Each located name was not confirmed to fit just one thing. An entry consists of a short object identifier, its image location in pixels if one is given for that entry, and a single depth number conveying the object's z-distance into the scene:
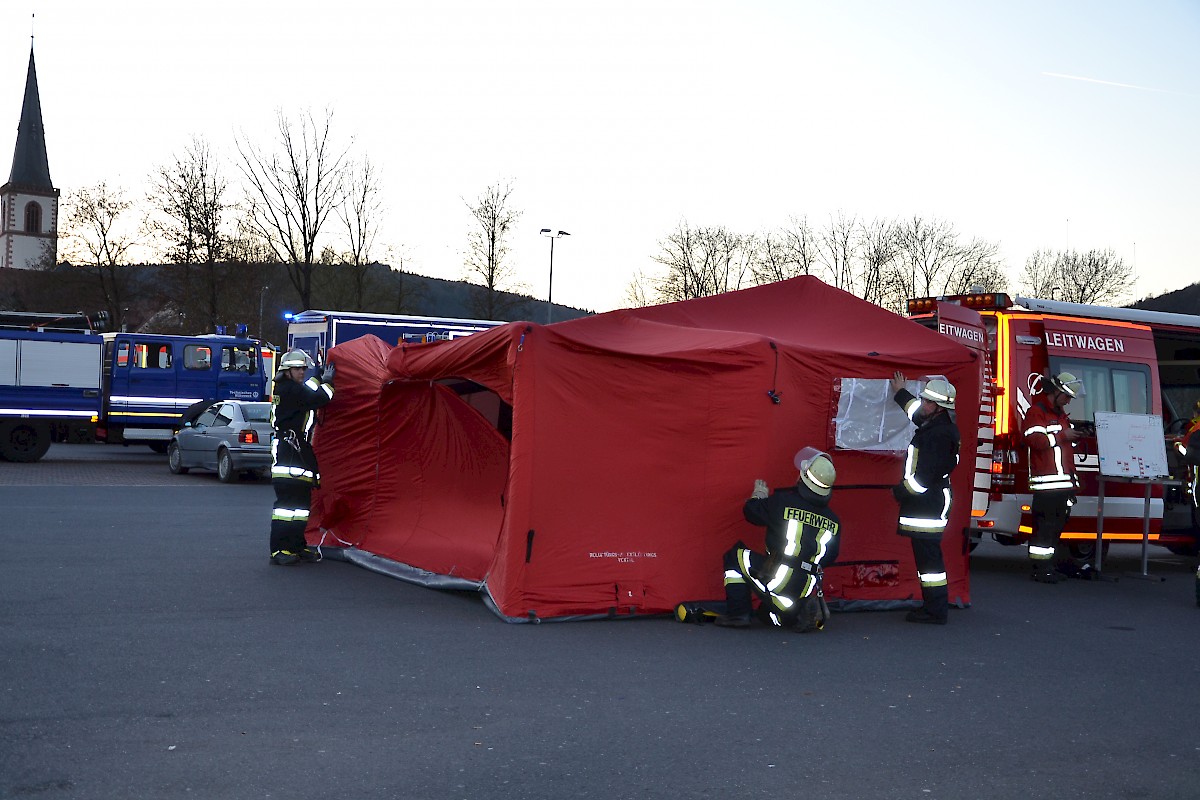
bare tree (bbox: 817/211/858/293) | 61.41
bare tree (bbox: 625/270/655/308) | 63.84
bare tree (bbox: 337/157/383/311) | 45.97
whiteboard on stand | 11.41
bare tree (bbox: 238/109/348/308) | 44.78
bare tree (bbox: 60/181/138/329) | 53.94
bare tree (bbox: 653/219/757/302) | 63.75
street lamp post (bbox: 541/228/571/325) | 46.34
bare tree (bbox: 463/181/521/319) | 49.79
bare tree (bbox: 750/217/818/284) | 62.16
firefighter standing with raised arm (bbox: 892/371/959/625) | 9.01
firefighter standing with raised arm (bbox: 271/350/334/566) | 10.55
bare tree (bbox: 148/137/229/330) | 46.12
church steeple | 91.19
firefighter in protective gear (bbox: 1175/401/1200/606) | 11.13
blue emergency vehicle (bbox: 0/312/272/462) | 21.56
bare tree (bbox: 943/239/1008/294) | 60.38
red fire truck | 11.51
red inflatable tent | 8.59
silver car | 19.77
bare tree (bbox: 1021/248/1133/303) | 61.28
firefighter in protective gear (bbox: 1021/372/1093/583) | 11.09
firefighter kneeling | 8.39
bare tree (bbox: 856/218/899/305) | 60.81
